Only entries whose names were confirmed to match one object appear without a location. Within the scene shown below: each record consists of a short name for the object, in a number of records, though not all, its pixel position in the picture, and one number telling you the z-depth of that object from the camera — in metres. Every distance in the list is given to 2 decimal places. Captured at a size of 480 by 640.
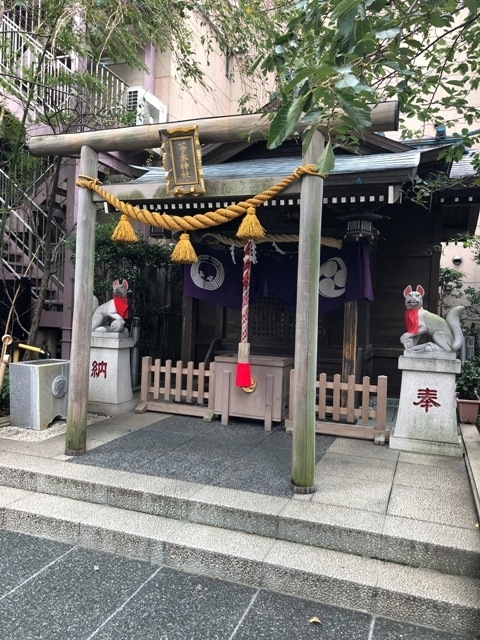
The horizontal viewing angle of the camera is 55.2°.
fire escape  8.34
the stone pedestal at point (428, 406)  5.79
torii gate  4.46
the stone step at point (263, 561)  3.15
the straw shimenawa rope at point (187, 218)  4.70
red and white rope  6.66
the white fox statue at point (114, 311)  7.70
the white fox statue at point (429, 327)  5.98
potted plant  7.18
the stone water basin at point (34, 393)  6.43
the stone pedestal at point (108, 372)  7.50
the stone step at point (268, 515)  3.51
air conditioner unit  10.30
